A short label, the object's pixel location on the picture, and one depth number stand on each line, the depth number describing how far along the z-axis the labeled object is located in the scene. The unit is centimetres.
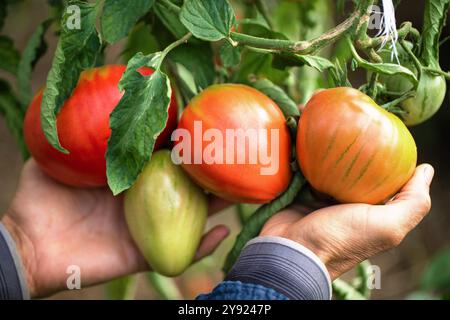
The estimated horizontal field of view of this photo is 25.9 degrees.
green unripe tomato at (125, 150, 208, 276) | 63
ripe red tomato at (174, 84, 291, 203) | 59
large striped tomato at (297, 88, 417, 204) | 56
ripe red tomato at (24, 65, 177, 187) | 61
